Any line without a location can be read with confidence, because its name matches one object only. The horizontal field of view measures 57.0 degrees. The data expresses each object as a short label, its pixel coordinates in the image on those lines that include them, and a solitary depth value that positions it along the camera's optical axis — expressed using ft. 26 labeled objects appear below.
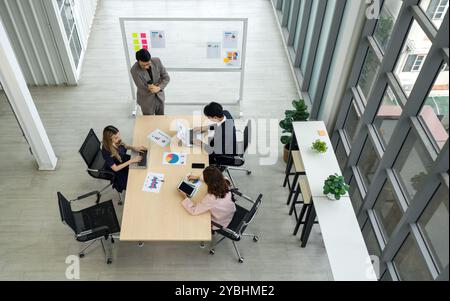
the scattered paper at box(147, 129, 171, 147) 17.51
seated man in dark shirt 16.51
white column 16.11
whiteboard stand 19.67
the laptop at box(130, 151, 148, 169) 16.47
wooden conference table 14.49
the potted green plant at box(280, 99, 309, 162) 18.15
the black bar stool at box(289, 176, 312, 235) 15.69
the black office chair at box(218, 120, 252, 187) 17.61
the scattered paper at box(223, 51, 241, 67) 21.18
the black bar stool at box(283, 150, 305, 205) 16.81
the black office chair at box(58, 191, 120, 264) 14.87
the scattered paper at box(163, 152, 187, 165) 16.75
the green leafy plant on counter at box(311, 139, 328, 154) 16.26
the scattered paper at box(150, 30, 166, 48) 20.15
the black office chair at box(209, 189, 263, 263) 15.03
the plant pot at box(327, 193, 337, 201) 14.86
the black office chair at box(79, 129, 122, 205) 16.99
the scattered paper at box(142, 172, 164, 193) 15.78
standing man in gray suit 18.22
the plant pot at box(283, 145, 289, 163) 20.11
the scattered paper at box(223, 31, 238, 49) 20.35
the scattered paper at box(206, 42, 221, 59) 20.83
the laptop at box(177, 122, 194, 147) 17.46
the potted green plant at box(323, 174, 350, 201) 14.61
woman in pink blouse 14.48
